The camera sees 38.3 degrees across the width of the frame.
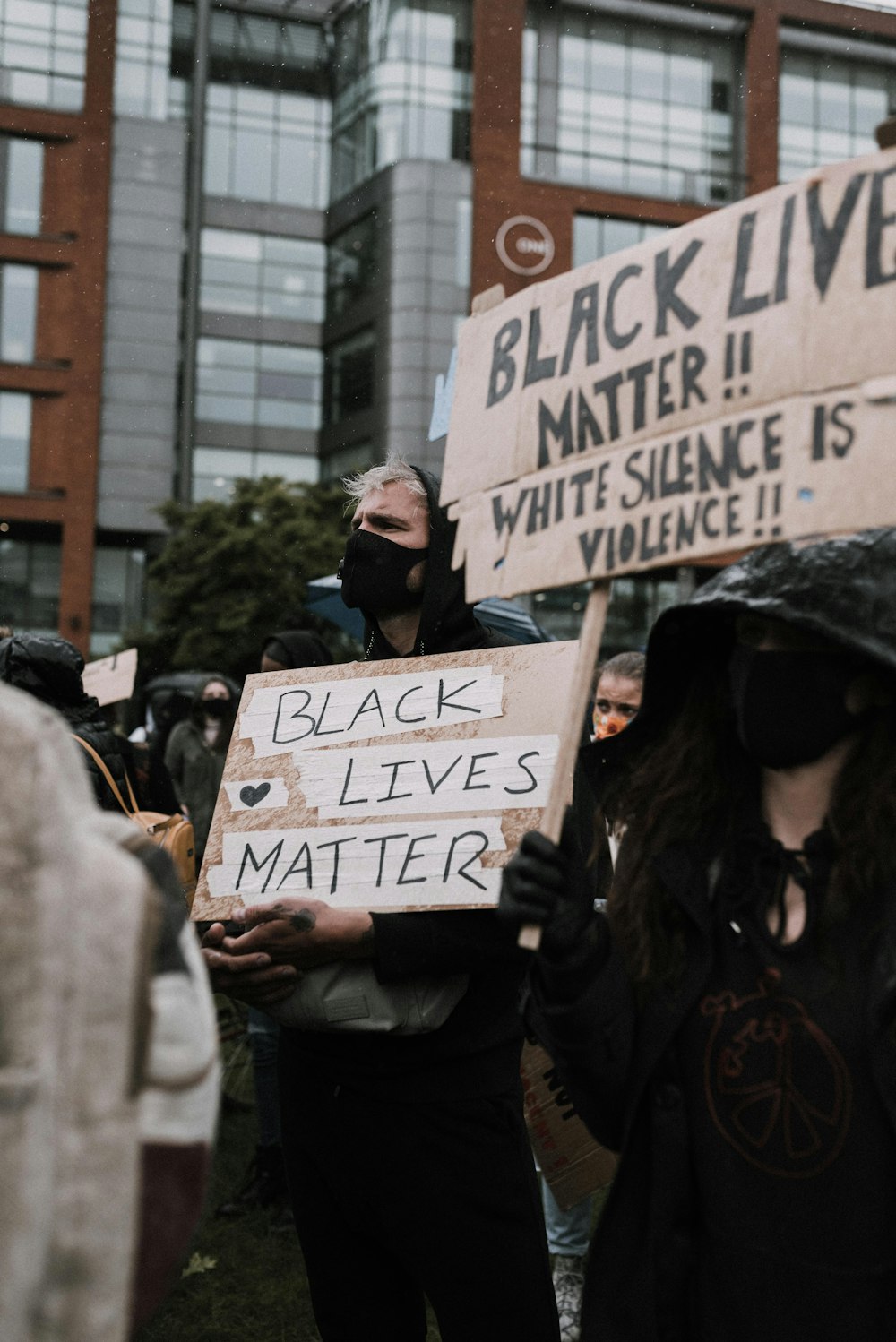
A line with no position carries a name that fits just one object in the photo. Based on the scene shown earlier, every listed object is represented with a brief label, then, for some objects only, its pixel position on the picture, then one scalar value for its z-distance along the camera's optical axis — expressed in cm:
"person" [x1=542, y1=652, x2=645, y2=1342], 378
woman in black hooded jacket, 165
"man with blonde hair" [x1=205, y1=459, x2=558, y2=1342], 230
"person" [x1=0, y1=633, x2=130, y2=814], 370
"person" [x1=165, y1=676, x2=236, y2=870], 780
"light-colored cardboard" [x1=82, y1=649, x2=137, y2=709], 682
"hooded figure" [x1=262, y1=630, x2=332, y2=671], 533
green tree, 2581
